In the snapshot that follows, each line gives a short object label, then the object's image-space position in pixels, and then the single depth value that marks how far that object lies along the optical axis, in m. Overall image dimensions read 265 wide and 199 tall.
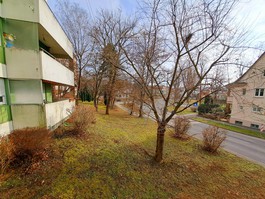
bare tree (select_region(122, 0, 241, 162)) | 4.51
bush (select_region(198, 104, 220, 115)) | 23.88
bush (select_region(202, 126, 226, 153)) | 7.82
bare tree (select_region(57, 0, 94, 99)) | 18.00
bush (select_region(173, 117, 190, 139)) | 10.22
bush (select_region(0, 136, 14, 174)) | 3.77
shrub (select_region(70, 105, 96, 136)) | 7.27
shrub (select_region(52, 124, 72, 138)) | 6.94
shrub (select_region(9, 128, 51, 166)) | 4.46
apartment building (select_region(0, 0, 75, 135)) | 5.62
